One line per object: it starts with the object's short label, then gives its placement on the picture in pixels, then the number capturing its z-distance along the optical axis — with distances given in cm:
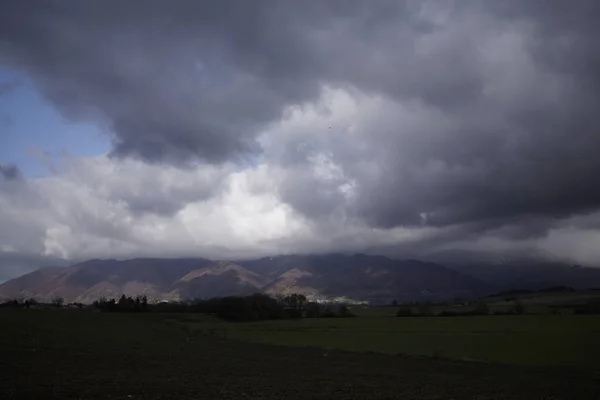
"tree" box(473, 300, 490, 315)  19461
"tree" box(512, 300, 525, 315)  19450
